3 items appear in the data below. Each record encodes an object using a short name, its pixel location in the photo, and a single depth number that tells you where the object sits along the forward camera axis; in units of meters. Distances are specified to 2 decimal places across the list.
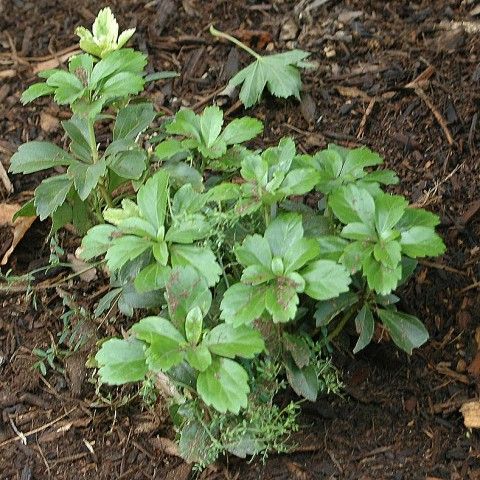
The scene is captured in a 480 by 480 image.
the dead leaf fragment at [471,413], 2.07
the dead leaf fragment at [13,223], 2.48
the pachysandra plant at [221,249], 1.76
